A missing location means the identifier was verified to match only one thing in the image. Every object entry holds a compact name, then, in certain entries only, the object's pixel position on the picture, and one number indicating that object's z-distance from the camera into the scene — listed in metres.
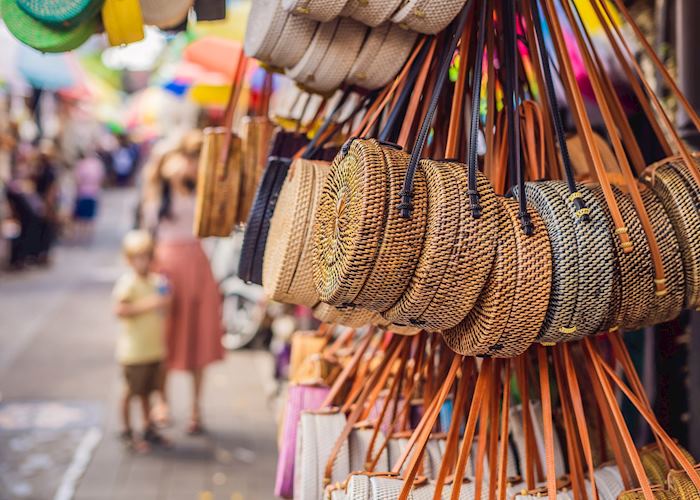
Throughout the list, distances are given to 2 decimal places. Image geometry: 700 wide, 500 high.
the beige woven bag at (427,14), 1.27
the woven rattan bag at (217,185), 1.80
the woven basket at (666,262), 1.20
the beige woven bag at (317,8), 1.26
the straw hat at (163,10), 1.56
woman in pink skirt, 4.58
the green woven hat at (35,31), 1.47
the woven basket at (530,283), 1.12
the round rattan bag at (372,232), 1.08
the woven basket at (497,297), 1.12
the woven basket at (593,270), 1.14
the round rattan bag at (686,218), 1.20
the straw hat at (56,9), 1.44
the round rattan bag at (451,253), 1.09
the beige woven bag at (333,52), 1.43
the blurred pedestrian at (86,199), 14.41
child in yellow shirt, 4.39
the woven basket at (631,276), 1.17
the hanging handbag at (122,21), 1.49
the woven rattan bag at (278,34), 1.41
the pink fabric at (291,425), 1.67
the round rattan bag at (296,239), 1.36
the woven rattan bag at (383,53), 1.42
